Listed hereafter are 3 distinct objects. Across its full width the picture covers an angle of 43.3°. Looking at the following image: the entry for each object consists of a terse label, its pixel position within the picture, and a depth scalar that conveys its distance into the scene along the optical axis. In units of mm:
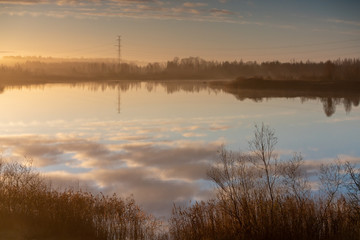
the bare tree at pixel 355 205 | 13470
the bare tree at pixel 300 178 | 18020
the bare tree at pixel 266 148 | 21845
